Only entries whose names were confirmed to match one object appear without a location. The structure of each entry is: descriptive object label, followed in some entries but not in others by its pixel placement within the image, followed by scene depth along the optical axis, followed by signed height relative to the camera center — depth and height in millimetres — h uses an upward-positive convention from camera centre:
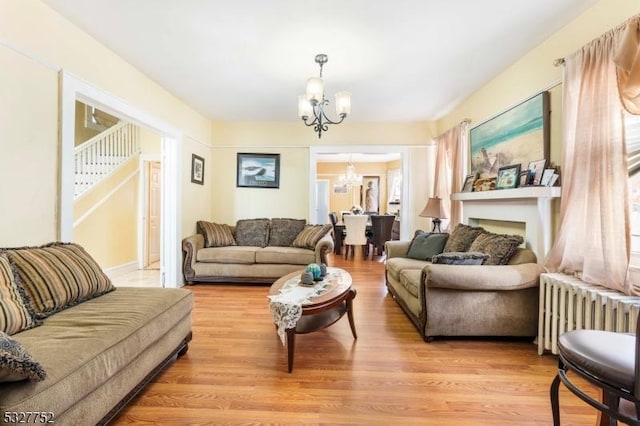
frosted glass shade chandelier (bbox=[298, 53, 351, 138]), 2900 +1065
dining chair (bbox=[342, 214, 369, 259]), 6766 -476
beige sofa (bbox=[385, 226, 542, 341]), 2531 -785
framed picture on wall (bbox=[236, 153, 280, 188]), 5594 +651
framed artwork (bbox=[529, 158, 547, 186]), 2748 +367
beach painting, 2816 +767
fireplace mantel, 2623 +16
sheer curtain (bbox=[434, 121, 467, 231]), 4332 +634
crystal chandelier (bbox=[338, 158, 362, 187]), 9414 +910
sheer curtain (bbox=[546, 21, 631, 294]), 1982 +260
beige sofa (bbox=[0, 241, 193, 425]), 1184 -703
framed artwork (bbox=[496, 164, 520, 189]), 3070 +345
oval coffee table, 2205 -750
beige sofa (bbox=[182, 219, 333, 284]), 4520 -793
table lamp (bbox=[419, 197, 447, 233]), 4535 -12
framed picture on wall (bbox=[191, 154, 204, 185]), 4906 +580
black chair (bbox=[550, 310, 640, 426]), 1076 -573
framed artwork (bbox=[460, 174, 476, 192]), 3988 +354
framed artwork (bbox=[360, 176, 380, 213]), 10812 +527
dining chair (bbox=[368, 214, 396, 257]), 6711 -429
